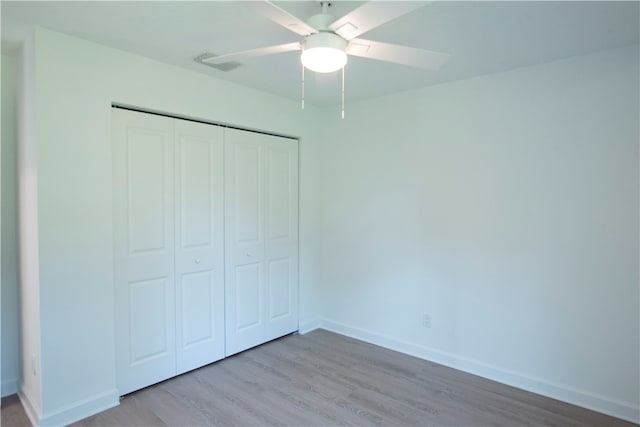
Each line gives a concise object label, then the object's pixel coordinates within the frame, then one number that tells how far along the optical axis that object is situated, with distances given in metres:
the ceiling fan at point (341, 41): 1.39
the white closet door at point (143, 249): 2.55
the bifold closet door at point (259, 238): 3.27
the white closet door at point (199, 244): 2.89
